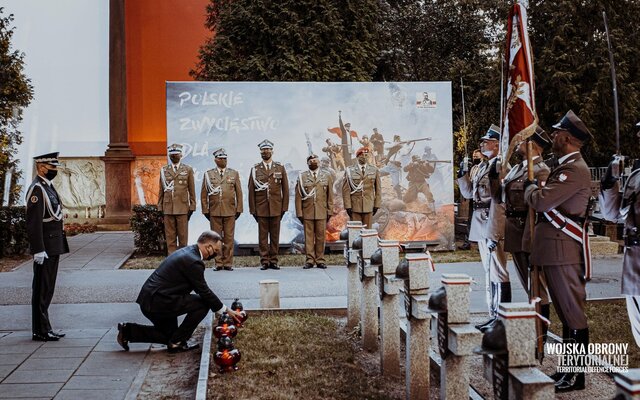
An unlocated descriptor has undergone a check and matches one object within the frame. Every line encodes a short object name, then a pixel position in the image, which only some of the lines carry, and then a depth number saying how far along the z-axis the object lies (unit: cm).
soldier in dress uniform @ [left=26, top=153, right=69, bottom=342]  754
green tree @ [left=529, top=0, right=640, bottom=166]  2577
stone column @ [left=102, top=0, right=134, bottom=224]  2159
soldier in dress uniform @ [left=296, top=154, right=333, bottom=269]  1325
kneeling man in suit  696
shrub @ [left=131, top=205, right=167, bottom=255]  1465
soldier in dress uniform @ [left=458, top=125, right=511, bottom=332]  770
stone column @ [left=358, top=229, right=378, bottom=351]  714
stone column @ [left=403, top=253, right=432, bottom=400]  532
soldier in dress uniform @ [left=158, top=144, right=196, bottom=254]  1312
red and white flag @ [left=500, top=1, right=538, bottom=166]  650
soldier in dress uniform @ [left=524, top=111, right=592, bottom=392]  588
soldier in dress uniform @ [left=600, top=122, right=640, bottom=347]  613
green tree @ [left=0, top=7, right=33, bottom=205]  1572
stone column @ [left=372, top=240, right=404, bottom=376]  631
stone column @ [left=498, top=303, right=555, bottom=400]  330
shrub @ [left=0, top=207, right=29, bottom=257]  1420
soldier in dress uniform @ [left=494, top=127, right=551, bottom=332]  691
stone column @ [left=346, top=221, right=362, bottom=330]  809
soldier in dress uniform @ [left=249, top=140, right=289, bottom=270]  1310
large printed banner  1471
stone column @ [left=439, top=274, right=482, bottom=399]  417
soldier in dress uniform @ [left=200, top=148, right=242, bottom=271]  1309
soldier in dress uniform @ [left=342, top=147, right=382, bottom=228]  1352
